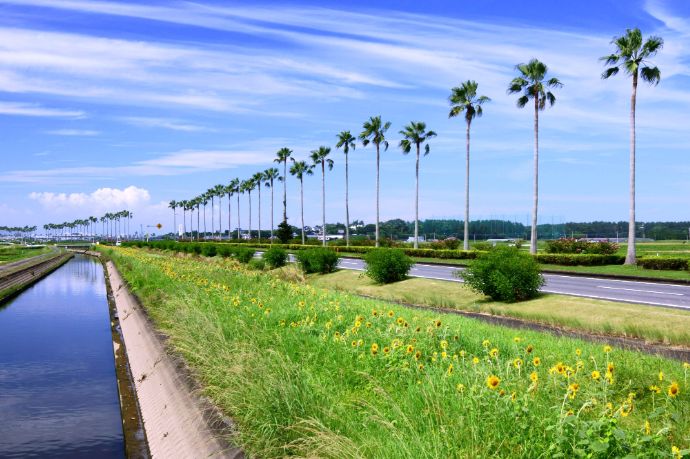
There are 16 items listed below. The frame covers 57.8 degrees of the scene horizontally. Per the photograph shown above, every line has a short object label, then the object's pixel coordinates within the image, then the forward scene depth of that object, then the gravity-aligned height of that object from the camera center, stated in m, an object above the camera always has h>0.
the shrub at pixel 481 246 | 44.70 -1.51
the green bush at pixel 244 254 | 43.38 -1.99
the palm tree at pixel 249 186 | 124.16 +8.25
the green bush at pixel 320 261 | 33.38 -1.88
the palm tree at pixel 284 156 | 99.31 +11.28
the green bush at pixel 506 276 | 19.00 -1.52
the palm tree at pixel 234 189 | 136.50 +8.30
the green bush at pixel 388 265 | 26.39 -1.64
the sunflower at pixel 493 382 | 4.45 -1.11
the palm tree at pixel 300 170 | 94.69 +8.69
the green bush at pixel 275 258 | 38.50 -1.95
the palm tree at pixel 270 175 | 111.22 +9.23
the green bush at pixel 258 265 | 36.06 -2.27
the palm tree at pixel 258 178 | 116.41 +9.13
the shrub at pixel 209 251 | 54.28 -2.16
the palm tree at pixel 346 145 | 75.06 +9.85
